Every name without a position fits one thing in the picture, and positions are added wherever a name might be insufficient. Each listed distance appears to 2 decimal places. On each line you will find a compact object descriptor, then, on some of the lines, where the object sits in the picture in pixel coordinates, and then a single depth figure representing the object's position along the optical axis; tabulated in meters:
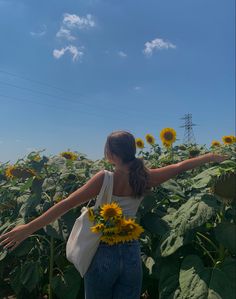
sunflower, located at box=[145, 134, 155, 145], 3.94
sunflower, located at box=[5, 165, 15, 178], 2.25
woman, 1.33
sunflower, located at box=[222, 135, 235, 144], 3.62
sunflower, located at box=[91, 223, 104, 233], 1.31
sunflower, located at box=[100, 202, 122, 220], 1.30
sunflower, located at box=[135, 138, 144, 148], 3.83
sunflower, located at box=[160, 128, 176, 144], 3.59
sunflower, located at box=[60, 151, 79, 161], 2.97
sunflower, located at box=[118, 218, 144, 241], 1.31
